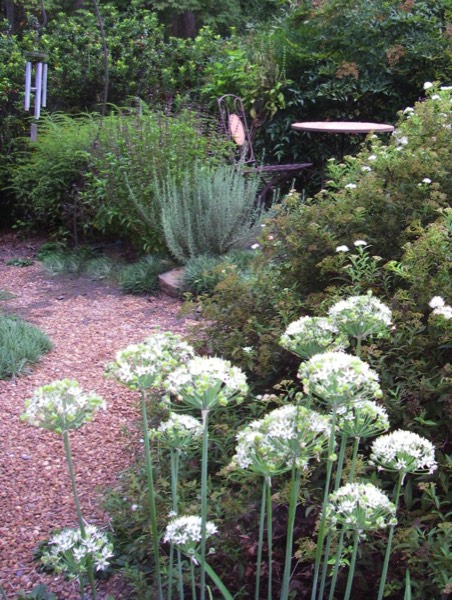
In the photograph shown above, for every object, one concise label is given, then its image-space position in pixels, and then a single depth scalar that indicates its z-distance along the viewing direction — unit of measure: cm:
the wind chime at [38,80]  557
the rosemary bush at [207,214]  584
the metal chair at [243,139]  748
